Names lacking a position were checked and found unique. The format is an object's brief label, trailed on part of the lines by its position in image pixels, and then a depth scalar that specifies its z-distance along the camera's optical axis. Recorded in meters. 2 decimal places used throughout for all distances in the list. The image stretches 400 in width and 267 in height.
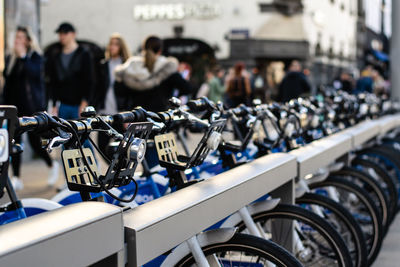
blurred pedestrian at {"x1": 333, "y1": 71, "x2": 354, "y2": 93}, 15.09
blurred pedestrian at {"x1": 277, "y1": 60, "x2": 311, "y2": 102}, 11.16
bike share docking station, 1.55
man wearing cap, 6.41
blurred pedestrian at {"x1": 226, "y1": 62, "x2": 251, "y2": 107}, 12.12
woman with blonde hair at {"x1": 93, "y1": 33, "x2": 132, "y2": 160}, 6.31
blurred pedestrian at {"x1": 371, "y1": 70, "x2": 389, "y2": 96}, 18.90
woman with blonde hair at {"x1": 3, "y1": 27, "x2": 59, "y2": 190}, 6.61
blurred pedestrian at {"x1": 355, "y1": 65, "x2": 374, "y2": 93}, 14.04
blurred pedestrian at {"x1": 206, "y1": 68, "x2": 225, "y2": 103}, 13.98
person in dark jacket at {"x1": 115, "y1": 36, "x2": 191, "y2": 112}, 5.43
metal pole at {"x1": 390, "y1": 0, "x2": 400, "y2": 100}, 10.27
